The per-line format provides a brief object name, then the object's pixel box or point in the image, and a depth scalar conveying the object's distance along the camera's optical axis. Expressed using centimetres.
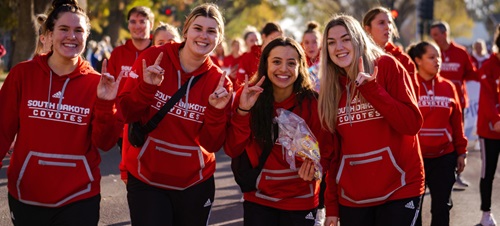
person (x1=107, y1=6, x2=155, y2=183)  981
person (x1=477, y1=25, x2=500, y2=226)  945
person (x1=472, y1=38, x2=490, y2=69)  2087
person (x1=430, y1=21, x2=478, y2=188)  1321
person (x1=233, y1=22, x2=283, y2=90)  1117
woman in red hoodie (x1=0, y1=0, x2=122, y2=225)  515
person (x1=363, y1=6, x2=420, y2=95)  809
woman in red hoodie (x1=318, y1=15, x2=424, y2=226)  564
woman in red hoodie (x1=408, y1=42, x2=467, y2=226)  786
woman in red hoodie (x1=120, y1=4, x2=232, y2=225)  567
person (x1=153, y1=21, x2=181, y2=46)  927
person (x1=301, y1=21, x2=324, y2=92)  1030
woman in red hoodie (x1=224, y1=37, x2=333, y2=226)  579
